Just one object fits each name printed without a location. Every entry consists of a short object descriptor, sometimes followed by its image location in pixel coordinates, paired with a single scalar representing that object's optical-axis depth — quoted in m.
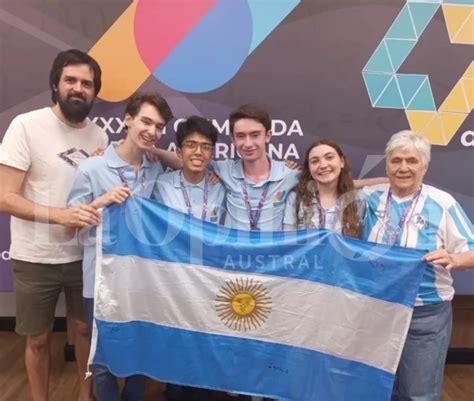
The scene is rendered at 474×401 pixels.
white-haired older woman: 1.76
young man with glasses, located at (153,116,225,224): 1.95
